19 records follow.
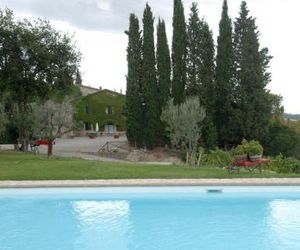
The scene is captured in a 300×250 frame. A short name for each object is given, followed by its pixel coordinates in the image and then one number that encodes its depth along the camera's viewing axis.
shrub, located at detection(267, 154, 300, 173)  19.50
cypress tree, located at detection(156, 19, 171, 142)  37.44
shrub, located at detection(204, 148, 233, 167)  22.70
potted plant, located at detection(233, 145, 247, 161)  18.84
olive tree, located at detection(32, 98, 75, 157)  25.97
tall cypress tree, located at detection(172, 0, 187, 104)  37.62
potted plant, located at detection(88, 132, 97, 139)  59.08
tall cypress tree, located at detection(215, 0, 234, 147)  37.00
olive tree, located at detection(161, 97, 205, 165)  23.81
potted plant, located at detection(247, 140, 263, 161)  20.28
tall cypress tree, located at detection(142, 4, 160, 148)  37.28
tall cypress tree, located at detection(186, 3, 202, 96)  37.41
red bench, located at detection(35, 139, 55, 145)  37.49
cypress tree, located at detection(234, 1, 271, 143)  35.72
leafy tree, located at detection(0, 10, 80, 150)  27.59
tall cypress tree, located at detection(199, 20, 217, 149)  35.81
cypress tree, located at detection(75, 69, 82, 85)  30.17
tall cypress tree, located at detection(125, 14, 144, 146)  38.16
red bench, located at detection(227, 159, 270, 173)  18.25
